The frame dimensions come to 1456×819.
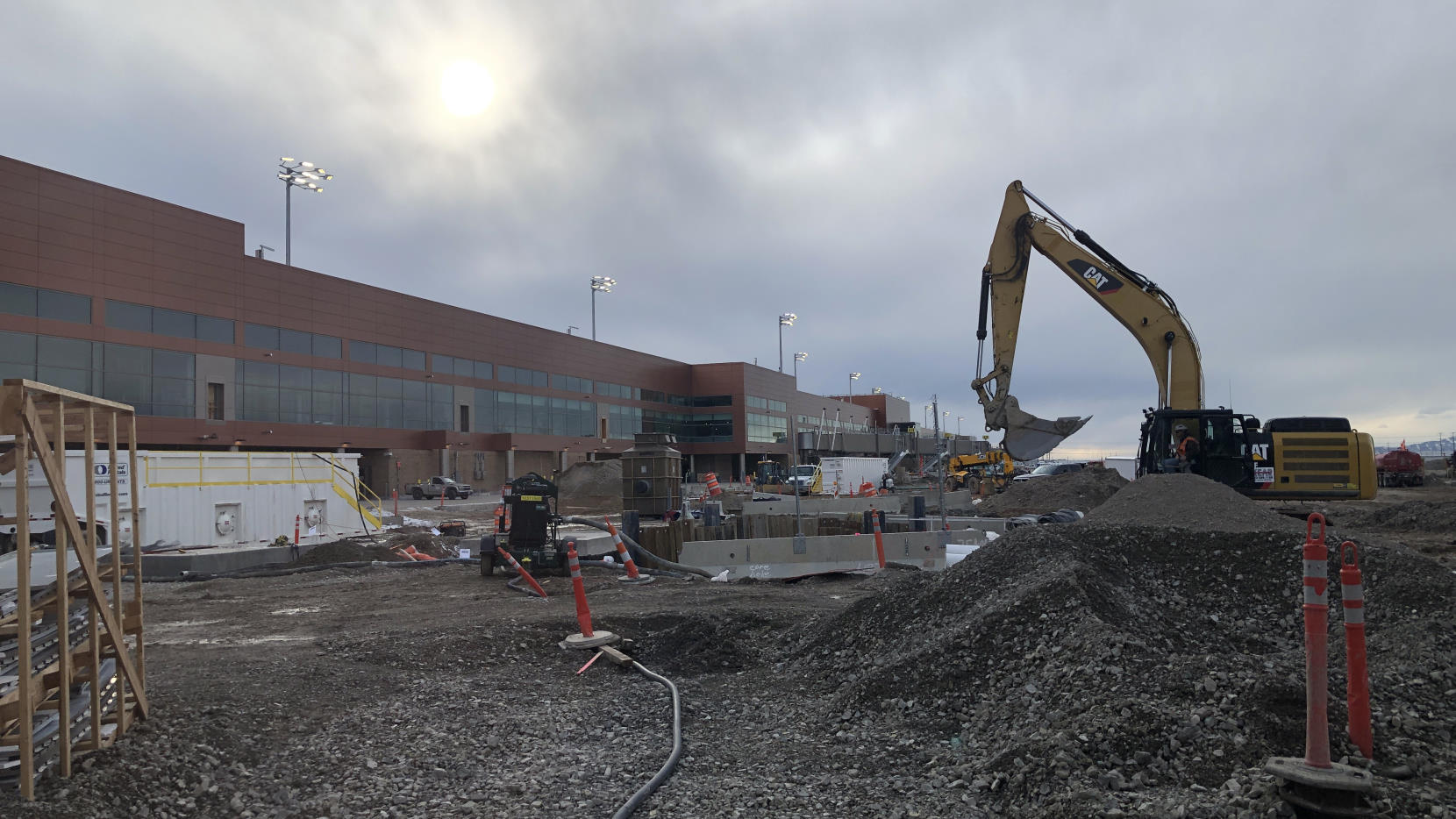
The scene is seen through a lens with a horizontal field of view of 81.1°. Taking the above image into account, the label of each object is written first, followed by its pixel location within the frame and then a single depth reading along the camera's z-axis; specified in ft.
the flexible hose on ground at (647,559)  50.80
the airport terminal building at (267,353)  118.93
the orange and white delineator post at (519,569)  44.45
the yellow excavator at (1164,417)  63.46
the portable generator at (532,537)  50.65
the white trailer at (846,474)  128.57
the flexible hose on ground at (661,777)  15.57
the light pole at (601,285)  262.06
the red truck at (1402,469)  146.20
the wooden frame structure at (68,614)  13.88
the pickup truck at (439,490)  161.38
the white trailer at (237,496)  58.23
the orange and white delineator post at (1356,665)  13.76
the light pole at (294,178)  169.07
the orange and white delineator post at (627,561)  48.75
